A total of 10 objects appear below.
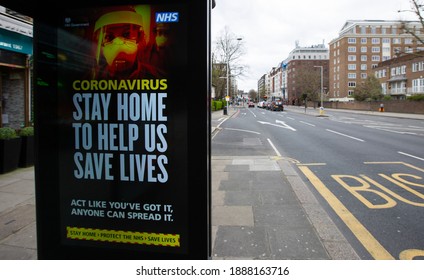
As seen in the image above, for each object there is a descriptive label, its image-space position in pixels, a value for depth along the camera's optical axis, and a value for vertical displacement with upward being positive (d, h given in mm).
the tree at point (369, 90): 62688 +6281
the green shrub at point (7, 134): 7391 -255
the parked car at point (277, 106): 58762 +2935
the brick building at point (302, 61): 130375 +25078
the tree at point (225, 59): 62562 +12549
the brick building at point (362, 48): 89312 +20607
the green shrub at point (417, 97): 42406 +3264
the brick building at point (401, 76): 61438 +9600
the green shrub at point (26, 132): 8109 -232
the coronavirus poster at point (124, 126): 2316 -26
